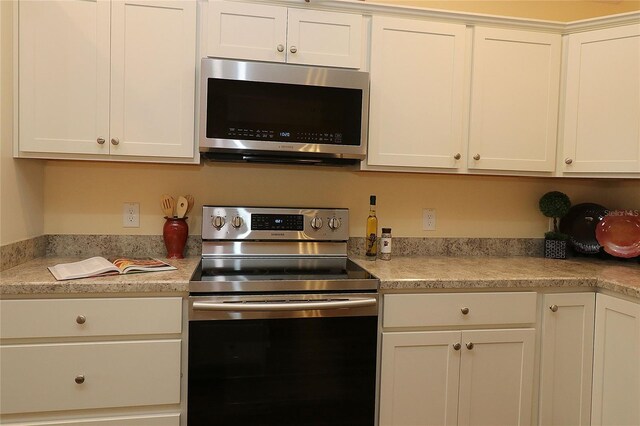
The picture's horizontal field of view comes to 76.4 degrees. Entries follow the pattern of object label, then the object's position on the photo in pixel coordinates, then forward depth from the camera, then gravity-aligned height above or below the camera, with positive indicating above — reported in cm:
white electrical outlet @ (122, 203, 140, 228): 207 -13
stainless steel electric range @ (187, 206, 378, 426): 155 -60
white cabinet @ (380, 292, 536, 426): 169 -70
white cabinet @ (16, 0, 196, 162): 170 +47
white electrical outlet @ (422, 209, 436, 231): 235 -12
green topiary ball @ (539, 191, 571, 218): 229 -1
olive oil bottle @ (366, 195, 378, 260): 214 -20
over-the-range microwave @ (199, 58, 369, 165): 178 +37
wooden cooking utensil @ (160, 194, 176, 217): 200 -7
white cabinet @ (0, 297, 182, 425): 146 -63
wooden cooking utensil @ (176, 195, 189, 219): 201 -8
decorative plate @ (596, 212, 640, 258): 216 -16
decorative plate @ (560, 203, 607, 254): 228 -13
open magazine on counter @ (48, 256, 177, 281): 155 -32
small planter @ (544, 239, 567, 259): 229 -26
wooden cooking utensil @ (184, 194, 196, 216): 204 -5
